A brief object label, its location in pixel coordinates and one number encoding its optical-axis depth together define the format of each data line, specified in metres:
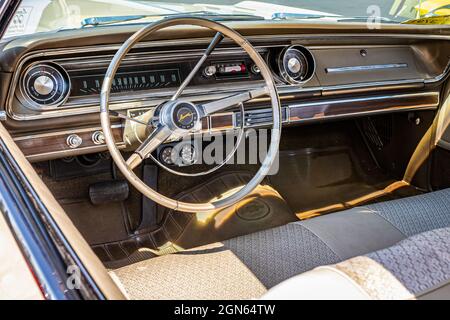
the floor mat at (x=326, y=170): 2.85
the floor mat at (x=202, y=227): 2.35
